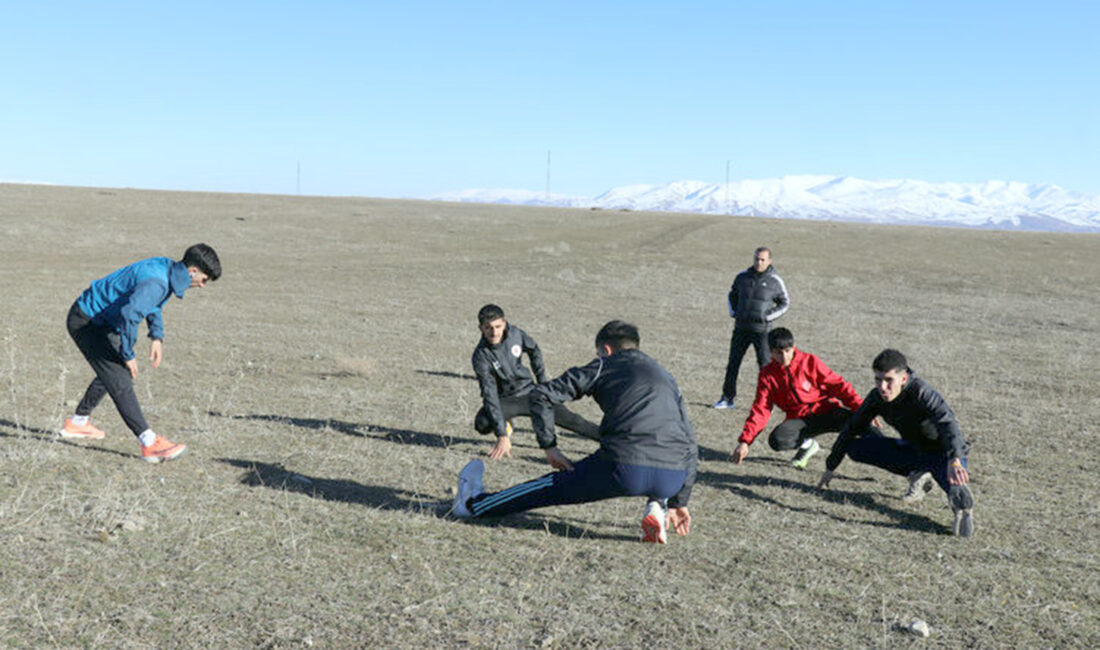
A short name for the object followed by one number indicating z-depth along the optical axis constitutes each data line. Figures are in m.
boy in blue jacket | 7.04
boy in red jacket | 8.54
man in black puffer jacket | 11.27
